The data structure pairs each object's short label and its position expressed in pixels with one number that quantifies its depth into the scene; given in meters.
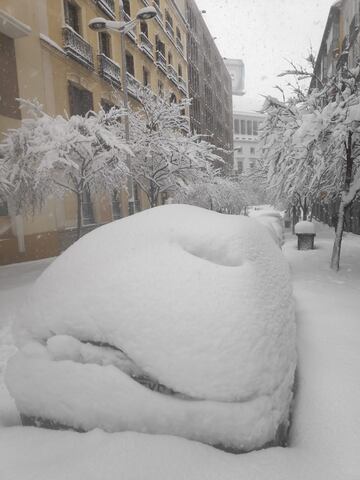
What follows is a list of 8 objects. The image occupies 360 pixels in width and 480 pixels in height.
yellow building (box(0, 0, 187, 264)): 11.84
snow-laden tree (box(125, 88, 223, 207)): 12.23
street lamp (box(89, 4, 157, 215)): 10.35
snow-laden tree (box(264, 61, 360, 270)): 7.44
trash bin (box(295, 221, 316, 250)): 12.22
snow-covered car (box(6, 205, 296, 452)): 1.82
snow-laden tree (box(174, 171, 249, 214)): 14.70
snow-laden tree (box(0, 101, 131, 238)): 8.23
